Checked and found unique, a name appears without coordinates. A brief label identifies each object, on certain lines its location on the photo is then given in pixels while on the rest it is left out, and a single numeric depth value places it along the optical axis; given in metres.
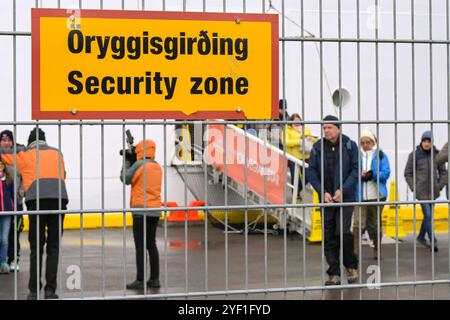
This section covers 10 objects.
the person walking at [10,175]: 17.72
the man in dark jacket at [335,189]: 12.36
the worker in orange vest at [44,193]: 11.83
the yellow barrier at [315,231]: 20.97
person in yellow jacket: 21.13
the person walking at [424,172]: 15.58
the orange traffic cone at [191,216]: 17.72
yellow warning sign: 10.21
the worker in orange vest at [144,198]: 11.68
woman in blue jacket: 17.69
